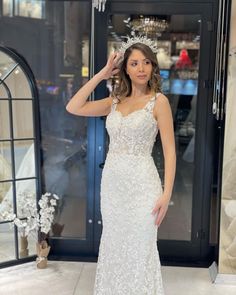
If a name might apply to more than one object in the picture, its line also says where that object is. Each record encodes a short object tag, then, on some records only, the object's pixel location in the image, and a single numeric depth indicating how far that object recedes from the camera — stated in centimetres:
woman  230
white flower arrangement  328
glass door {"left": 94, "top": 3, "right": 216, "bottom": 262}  323
